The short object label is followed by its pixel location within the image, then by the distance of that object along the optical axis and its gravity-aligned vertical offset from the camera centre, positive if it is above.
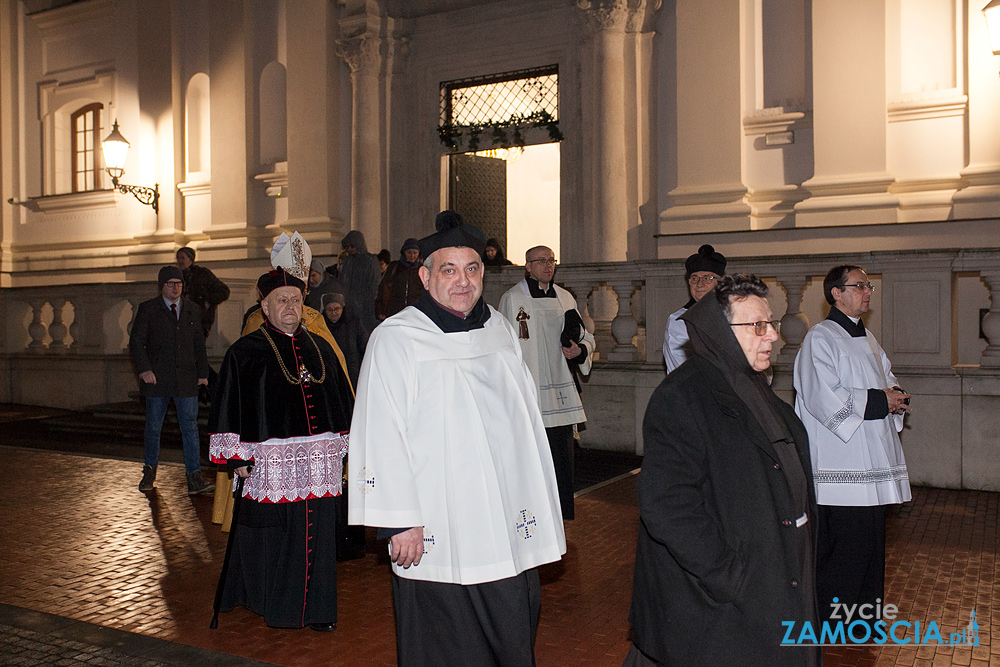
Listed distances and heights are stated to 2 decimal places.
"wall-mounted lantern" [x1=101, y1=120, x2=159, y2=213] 17.88 +3.49
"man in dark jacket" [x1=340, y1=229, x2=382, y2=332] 11.35 +0.72
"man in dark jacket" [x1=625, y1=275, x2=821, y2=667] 3.01 -0.60
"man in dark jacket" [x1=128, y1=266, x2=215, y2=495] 9.47 -0.31
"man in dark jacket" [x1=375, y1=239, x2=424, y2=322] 10.72 +0.51
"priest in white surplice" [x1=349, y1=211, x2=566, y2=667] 3.60 -0.58
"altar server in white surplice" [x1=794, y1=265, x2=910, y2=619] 4.90 -0.64
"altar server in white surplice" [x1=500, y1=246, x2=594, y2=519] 7.58 -0.08
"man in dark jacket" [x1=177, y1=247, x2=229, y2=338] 12.88 +0.65
